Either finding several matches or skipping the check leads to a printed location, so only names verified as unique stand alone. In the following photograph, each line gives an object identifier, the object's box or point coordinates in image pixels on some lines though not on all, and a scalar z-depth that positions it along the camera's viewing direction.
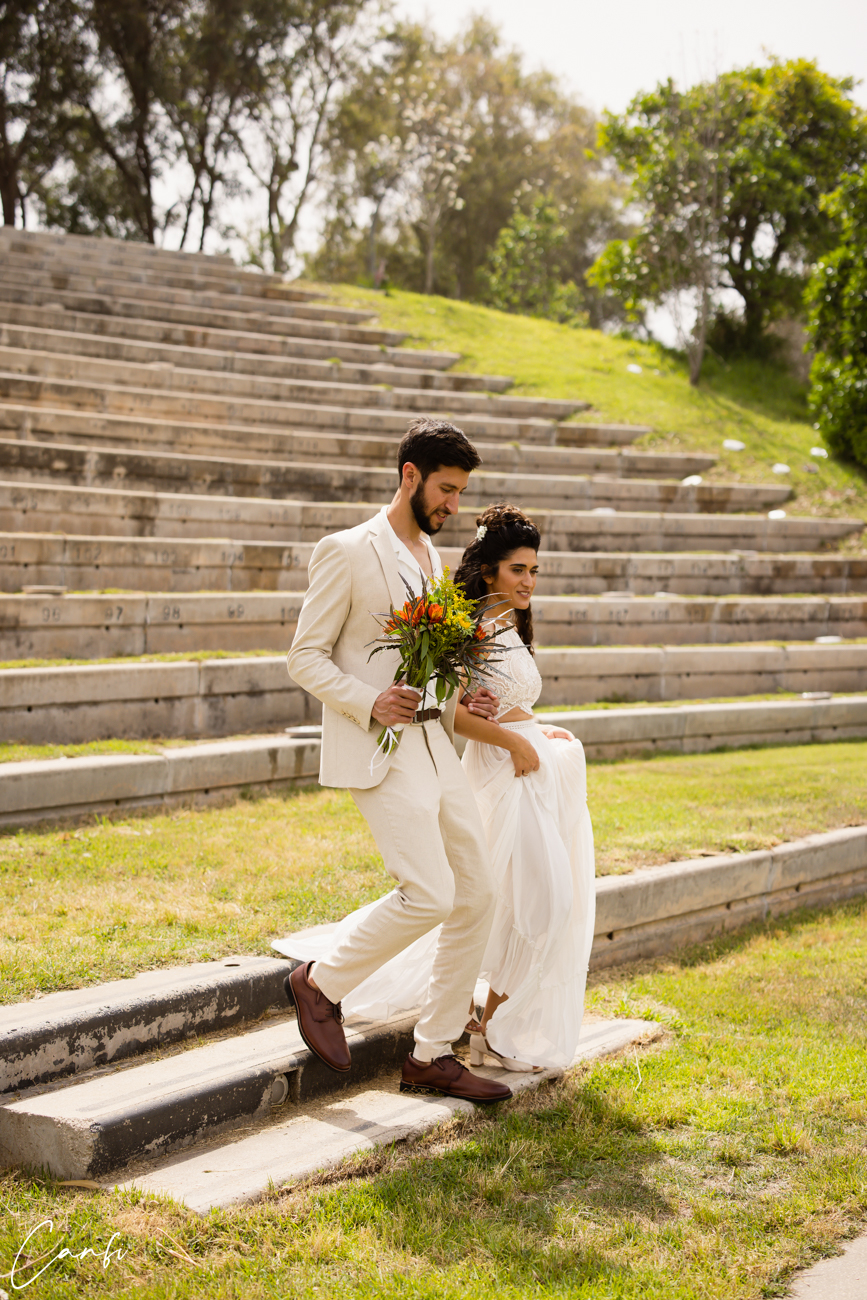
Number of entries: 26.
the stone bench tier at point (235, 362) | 12.14
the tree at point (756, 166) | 17.92
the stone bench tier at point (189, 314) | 14.17
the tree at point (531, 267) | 35.88
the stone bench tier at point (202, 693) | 6.22
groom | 3.15
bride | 3.65
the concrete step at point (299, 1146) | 2.72
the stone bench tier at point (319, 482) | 9.23
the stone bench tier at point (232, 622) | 7.03
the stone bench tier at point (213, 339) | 13.11
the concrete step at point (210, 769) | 3.20
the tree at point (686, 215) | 17.02
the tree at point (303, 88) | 28.28
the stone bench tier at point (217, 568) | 7.75
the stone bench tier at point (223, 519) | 8.40
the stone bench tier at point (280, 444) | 9.91
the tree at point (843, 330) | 14.88
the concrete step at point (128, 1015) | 3.04
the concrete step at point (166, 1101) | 2.75
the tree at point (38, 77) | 24.52
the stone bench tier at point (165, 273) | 16.48
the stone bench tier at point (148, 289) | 15.37
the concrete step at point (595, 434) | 14.04
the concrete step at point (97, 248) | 18.12
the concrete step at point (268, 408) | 10.53
